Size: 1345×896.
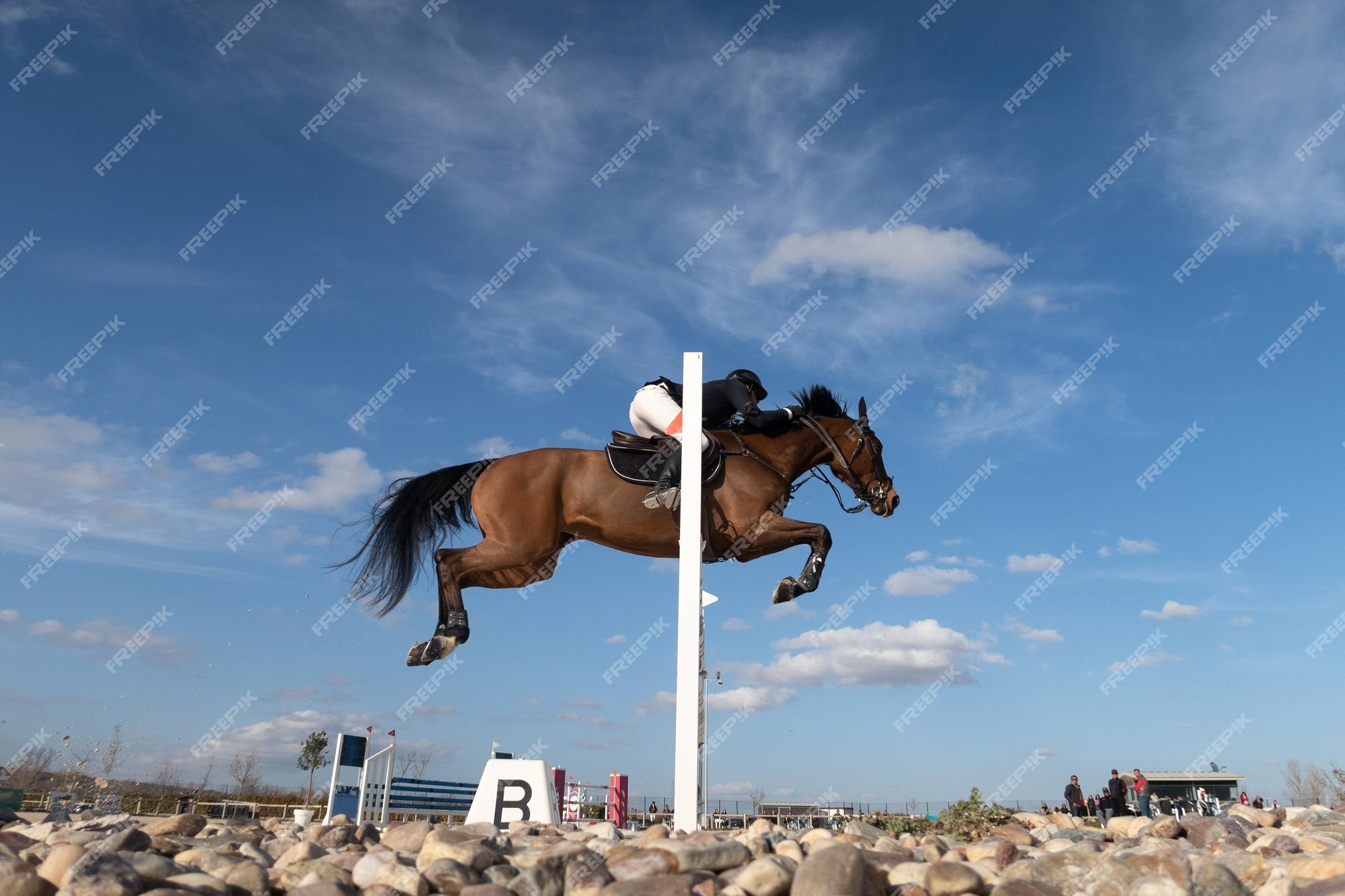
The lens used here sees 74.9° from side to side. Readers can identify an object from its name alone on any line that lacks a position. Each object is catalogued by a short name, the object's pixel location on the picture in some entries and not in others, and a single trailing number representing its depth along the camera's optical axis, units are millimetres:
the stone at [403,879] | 3211
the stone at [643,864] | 3309
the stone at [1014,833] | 4998
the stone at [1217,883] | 3208
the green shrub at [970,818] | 5871
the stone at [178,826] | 4555
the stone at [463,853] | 3436
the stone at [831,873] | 3084
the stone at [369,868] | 3332
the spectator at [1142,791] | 14875
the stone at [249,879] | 3234
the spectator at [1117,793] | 14562
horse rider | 7477
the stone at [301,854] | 3580
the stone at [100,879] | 2928
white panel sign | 5879
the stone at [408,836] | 4023
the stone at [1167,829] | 5070
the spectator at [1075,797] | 17125
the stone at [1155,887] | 2990
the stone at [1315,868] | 3568
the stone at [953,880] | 3213
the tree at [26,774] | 11953
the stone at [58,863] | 3076
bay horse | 7055
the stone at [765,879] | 3170
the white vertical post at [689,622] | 4887
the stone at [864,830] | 5027
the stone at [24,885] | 2959
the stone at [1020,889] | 3107
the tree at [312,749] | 35281
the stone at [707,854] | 3379
